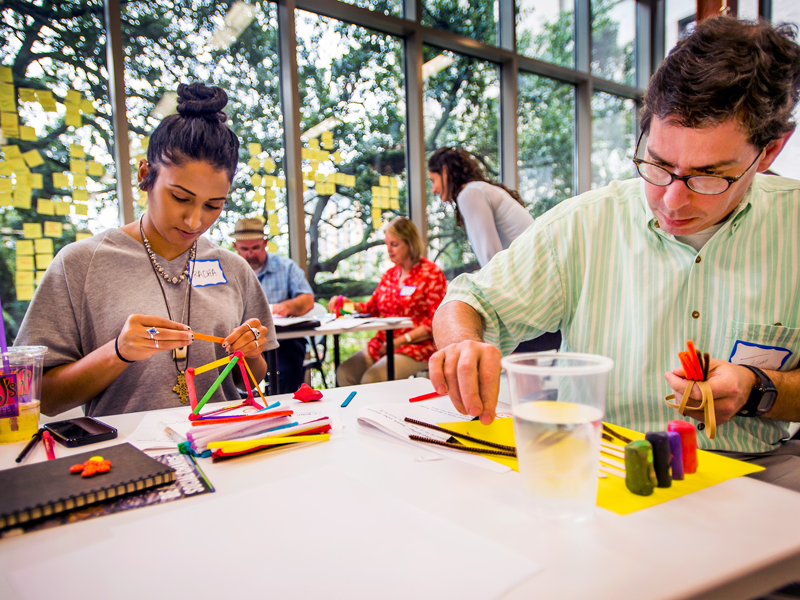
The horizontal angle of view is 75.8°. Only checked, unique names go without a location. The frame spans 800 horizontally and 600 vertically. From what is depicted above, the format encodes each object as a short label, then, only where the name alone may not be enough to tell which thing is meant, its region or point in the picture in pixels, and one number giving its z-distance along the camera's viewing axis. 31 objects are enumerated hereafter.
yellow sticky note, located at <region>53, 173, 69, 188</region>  3.09
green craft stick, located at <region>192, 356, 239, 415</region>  1.05
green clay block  0.66
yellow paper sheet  0.65
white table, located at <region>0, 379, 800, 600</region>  0.49
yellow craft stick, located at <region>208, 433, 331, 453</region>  0.83
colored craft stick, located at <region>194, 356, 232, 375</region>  1.08
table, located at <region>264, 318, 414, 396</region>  3.00
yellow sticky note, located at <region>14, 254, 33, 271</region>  3.01
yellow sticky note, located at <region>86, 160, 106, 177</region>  3.20
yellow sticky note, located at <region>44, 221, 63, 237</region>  3.09
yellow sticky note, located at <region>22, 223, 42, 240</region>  3.02
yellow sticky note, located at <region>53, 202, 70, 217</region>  3.10
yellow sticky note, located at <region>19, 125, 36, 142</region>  2.99
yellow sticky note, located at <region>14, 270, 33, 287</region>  3.01
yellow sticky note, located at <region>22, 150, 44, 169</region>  3.01
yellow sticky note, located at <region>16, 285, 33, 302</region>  3.03
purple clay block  0.70
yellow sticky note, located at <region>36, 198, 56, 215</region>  3.05
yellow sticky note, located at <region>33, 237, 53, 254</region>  3.06
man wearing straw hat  3.76
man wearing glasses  0.96
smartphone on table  0.90
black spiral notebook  0.62
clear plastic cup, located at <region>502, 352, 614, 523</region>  0.57
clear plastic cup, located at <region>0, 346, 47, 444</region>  0.91
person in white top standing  3.48
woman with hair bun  1.25
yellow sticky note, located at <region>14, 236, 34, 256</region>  3.01
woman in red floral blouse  3.60
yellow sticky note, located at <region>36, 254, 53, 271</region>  3.07
